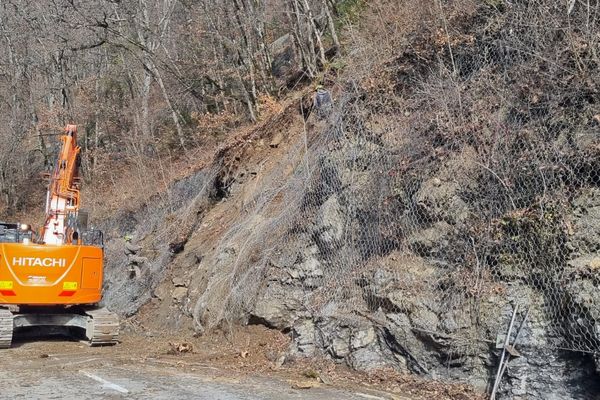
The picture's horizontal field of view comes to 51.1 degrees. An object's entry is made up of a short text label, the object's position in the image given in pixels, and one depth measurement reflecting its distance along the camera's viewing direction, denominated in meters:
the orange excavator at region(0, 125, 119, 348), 11.55
